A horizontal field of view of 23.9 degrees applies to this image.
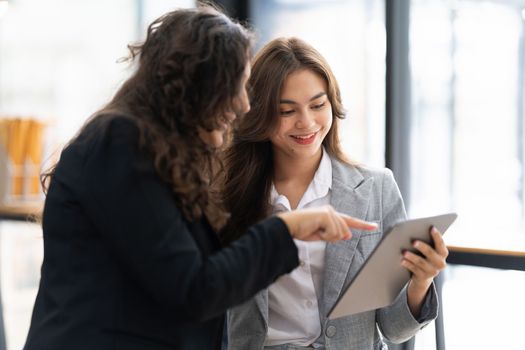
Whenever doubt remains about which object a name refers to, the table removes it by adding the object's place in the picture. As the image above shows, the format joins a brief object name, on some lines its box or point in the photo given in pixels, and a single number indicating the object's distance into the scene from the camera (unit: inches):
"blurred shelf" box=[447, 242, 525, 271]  107.6
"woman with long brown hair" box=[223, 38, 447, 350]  98.8
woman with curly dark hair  79.8
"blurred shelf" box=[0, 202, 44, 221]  158.8
